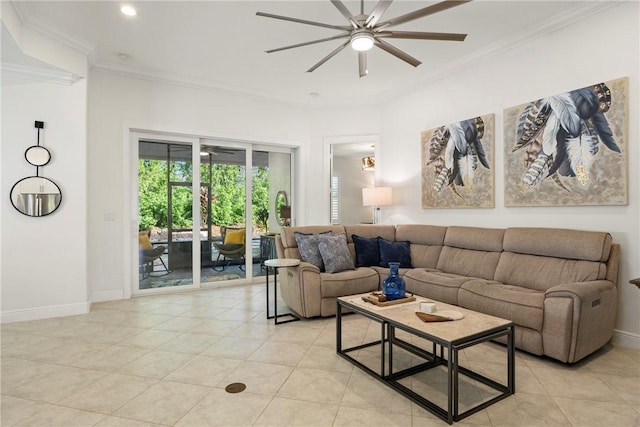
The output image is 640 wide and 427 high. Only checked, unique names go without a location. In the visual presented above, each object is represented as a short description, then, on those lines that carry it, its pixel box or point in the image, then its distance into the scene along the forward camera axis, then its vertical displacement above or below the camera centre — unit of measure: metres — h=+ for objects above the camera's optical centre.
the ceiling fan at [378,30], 2.27 +1.35
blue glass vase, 2.68 -0.55
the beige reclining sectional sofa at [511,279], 2.57 -0.64
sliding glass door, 4.84 +0.10
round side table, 3.54 -0.50
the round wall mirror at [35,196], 3.69 +0.22
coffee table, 1.95 -0.78
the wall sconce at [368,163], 8.04 +1.22
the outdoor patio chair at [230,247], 5.38 -0.49
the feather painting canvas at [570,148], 3.01 +0.62
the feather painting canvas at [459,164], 4.11 +0.64
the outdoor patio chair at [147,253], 4.78 -0.52
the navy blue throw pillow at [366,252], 4.41 -0.48
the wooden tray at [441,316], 2.22 -0.67
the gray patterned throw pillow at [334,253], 4.00 -0.46
